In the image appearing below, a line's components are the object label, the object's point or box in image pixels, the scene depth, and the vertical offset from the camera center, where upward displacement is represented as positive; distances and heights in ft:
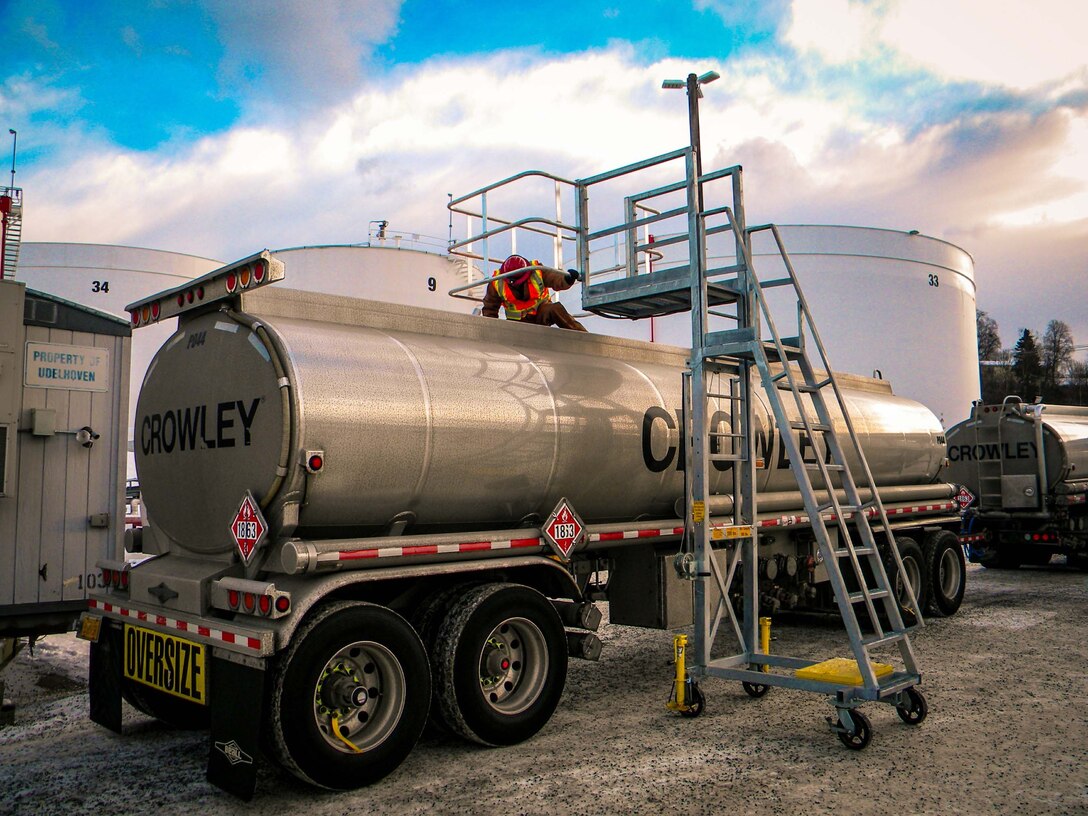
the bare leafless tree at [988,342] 285.02 +43.13
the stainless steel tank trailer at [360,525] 16.39 -0.92
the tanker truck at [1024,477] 49.01 -0.02
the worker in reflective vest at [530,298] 25.72 +5.34
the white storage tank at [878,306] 109.50 +21.67
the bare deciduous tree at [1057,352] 271.90 +39.12
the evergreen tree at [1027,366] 248.63 +34.20
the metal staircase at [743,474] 20.22 +0.13
